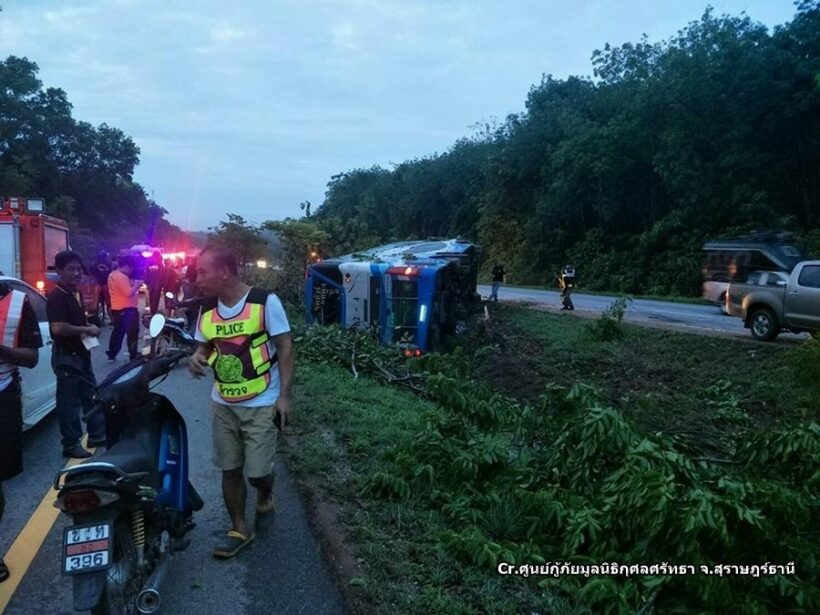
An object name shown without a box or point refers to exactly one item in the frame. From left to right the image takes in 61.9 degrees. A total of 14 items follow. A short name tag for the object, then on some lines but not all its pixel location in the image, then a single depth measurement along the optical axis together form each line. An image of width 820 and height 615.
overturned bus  12.65
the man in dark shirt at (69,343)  5.80
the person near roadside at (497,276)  25.40
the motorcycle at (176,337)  4.07
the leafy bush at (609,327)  15.77
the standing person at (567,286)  22.74
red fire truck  13.50
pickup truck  13.12
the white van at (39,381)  6.11
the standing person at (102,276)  14.75
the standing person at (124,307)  10.02
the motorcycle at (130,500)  2.98
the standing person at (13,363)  3.87
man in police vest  3.98
